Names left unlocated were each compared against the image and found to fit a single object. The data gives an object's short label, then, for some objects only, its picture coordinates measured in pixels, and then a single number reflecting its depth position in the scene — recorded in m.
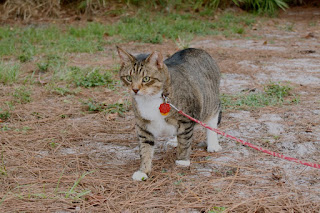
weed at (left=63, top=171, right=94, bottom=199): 2.33
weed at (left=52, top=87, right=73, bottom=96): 4.58
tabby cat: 2.70
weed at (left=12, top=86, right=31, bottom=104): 4.30
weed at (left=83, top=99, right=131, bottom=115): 4.08
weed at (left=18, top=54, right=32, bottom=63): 5.95
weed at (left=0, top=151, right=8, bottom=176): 2.66
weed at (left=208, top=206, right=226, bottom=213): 2.17
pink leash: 2.67
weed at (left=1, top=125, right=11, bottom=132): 3.54
